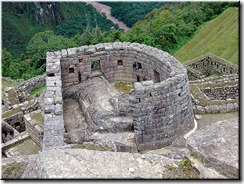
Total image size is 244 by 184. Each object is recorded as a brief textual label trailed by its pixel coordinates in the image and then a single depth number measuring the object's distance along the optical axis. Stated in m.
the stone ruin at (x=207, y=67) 24.59
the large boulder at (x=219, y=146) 7.84
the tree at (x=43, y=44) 42.80
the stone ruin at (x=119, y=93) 14.00
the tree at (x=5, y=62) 38.09
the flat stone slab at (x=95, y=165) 7.60
